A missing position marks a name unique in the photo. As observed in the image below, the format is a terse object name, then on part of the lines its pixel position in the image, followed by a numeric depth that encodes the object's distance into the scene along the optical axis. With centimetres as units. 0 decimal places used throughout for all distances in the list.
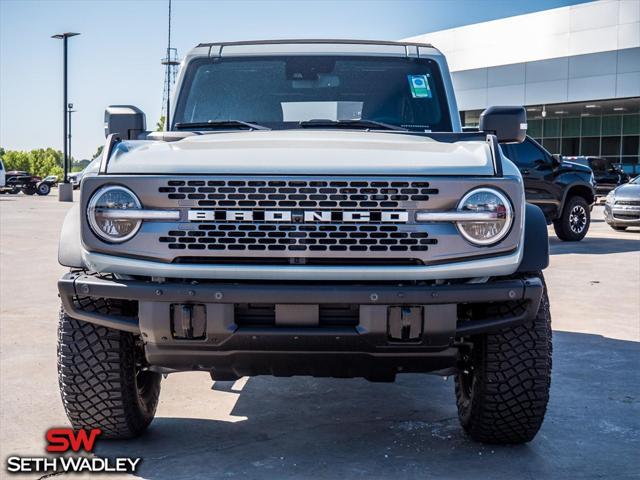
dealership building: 4009
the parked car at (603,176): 3372
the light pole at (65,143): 3863
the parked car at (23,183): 4547
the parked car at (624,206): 1852
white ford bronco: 359
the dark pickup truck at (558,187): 1586
